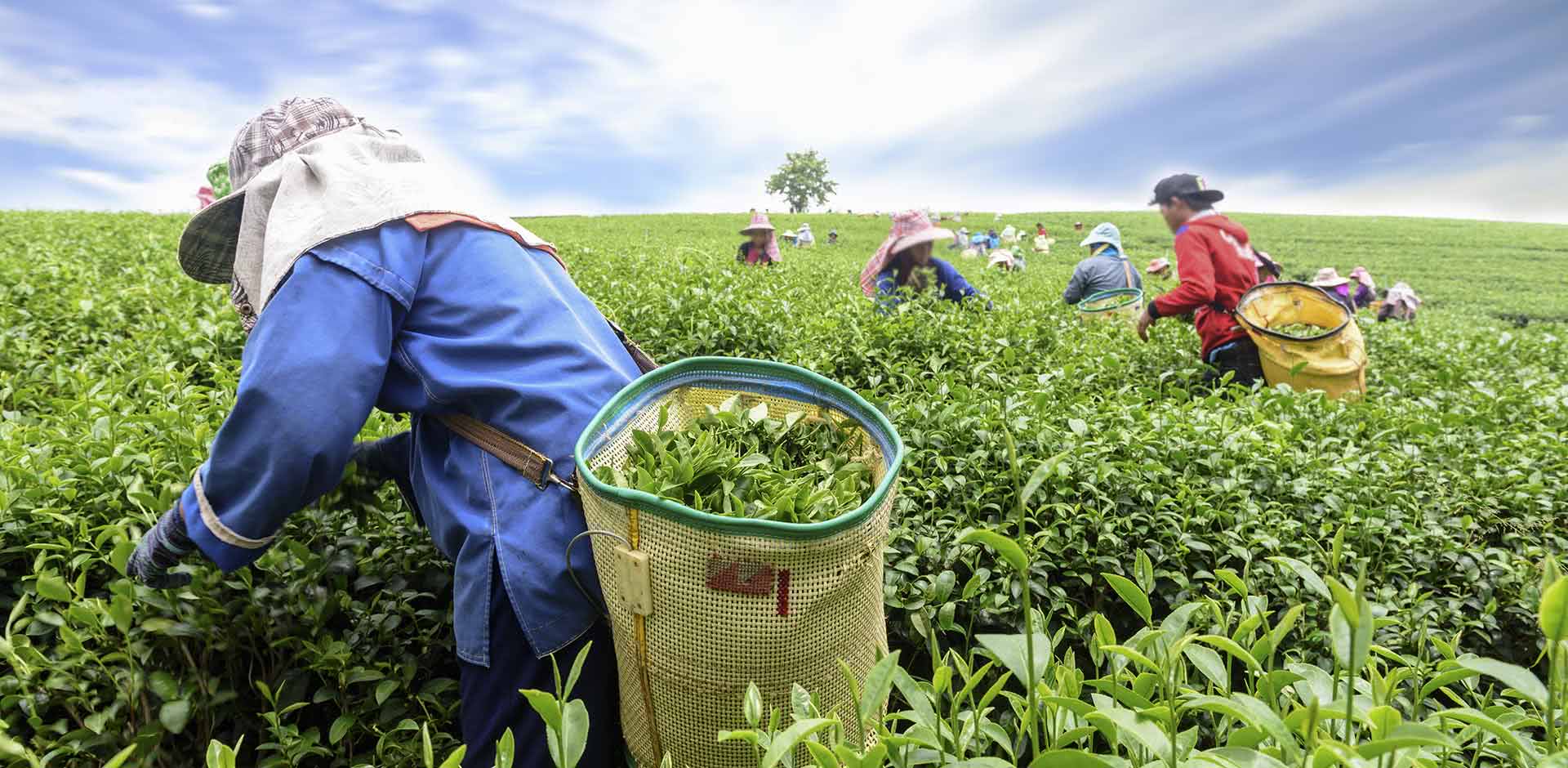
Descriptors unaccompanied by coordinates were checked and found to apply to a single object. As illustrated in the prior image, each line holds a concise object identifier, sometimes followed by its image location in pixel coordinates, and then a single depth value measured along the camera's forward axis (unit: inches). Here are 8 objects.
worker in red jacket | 173.0
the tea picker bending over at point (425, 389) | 53.6
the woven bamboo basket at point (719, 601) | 46.3
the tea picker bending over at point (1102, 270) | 254.8
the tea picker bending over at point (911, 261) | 213.5
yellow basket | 153.4
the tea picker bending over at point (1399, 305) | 470.0
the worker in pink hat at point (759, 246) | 335.9
